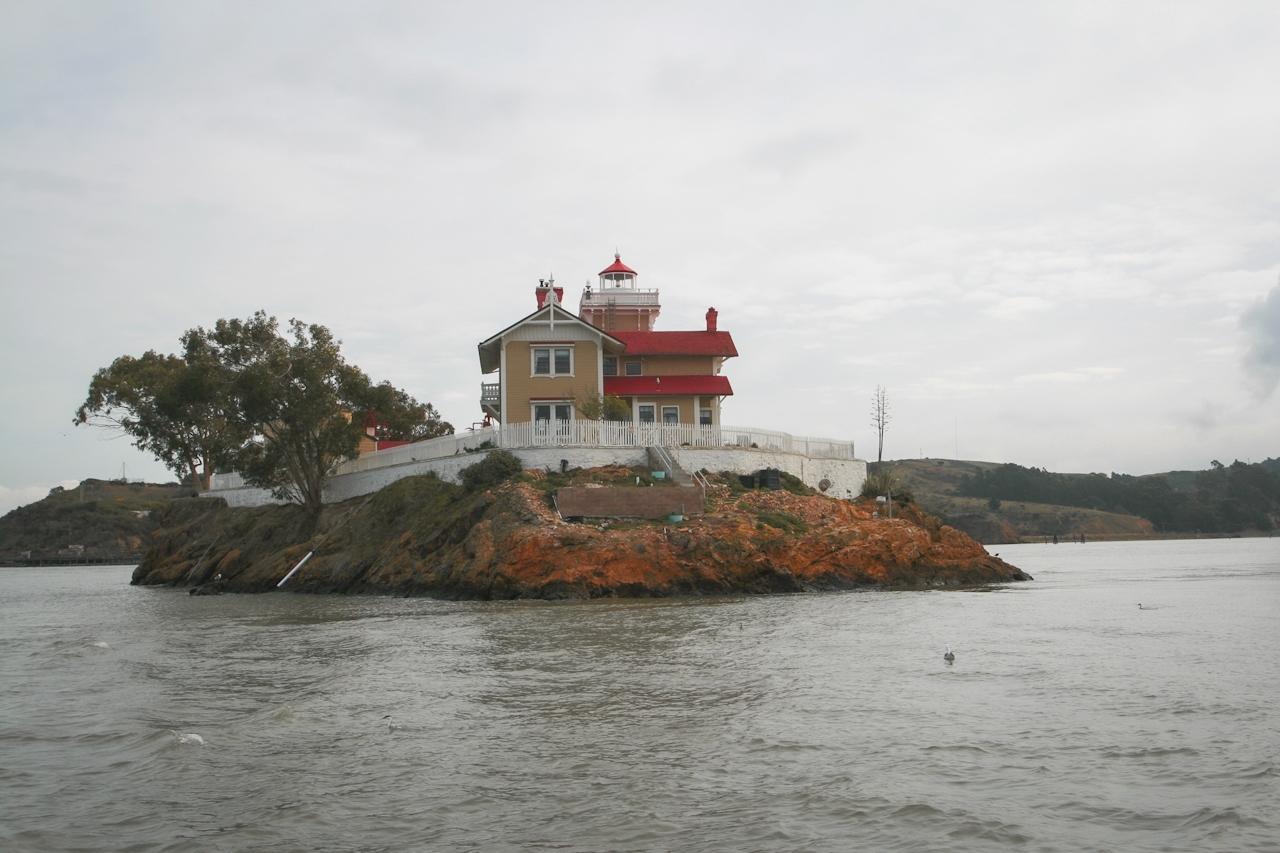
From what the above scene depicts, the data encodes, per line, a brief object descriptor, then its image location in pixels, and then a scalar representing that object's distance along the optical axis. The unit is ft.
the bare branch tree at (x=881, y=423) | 212.23
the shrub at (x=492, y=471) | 117.70
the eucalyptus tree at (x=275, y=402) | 134.31
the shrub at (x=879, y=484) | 145.07
